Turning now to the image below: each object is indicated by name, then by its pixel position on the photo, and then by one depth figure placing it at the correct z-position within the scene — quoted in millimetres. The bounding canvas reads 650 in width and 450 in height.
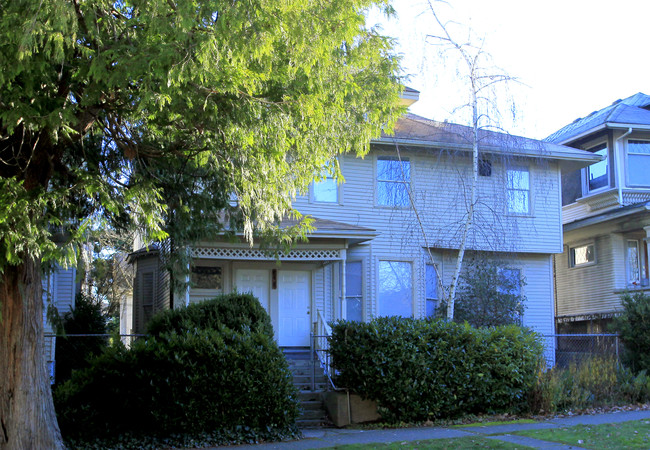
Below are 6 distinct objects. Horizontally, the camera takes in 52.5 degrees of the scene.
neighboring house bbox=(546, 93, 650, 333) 20234
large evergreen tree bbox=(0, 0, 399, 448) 6859
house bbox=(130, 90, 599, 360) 15273
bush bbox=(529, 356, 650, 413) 12008
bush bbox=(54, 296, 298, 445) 9945
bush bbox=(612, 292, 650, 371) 14023
